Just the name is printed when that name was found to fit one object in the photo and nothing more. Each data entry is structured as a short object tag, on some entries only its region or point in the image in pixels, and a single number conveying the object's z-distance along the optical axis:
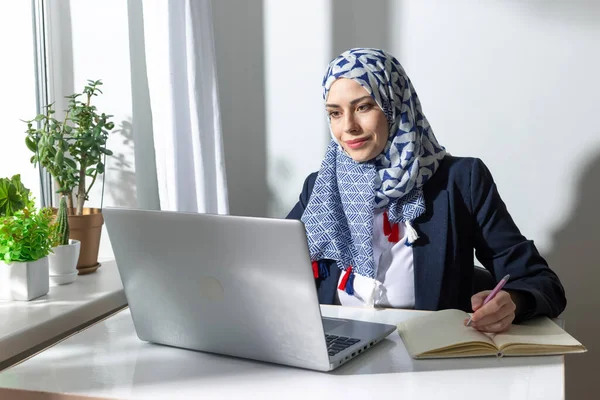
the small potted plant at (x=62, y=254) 1.66
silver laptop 0.99
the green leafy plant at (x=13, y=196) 1.63
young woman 1.66
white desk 0.97
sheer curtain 2.01
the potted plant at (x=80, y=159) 1.79
